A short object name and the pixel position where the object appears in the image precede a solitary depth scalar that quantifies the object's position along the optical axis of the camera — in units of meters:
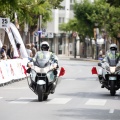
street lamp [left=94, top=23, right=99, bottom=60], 83.01
